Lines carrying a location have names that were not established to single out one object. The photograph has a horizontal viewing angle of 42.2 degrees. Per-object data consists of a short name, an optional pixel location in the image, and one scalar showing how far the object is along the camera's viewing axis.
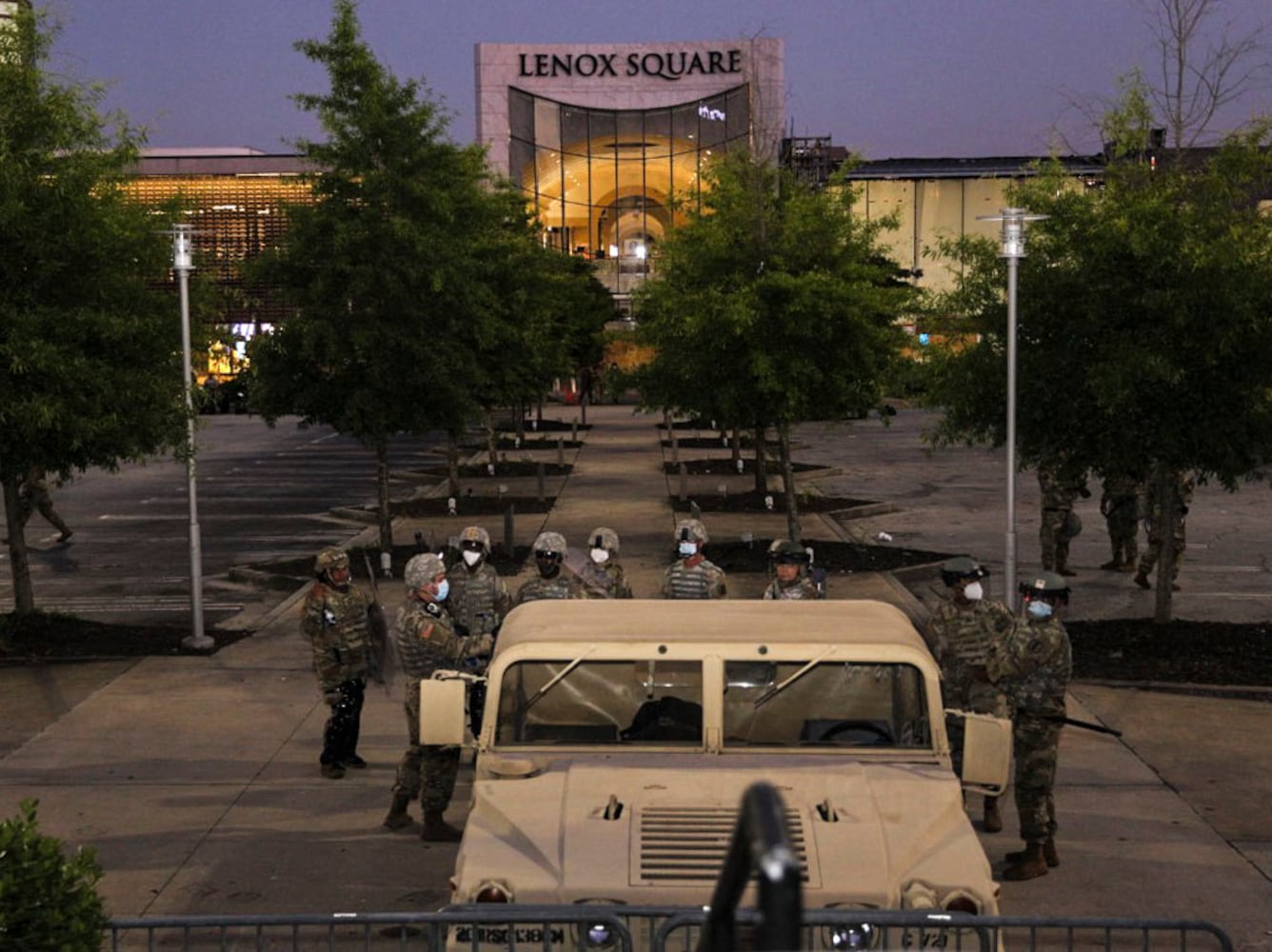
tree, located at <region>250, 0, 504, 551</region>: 21.23
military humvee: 5.64
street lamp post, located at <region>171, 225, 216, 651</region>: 16.53
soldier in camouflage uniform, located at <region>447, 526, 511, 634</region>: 11.47
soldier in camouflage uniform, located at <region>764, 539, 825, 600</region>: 11.32
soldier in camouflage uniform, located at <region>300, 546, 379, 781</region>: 11.30
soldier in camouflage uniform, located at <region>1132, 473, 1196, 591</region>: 19.75
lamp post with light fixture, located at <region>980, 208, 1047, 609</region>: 15.36
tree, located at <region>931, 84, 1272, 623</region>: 15.21
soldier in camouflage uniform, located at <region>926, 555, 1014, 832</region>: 10.30
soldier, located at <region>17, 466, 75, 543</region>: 21.89
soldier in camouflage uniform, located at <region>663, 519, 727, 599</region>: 12.55
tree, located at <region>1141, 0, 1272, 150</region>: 16.78
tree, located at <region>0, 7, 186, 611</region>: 15.56
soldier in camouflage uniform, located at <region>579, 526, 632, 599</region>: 11.91
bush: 5.01
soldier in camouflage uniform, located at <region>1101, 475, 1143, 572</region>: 21.25
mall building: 77.31
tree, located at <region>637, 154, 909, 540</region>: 21.86
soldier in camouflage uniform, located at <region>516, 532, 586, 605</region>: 11.21
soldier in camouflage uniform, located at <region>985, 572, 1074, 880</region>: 9.38
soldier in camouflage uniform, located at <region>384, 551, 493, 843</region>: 9.91
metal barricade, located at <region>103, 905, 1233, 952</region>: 5.03
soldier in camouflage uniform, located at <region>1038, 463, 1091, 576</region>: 19.89
